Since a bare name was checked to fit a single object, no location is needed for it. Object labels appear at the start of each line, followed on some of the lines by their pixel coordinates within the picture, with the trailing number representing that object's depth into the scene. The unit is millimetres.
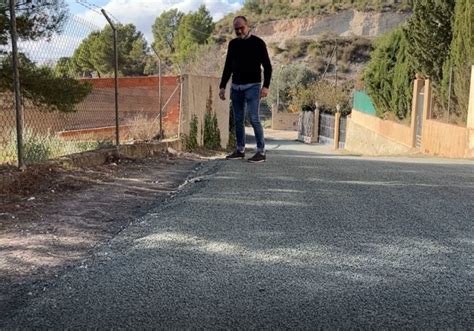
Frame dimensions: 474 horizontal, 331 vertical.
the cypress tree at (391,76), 21219
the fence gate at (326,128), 38281
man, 6996
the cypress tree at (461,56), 14586
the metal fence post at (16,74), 5664
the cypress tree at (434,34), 17250
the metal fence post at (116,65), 8047
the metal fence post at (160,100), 11218
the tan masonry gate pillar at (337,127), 34862
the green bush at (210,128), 14741
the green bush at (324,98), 42156
